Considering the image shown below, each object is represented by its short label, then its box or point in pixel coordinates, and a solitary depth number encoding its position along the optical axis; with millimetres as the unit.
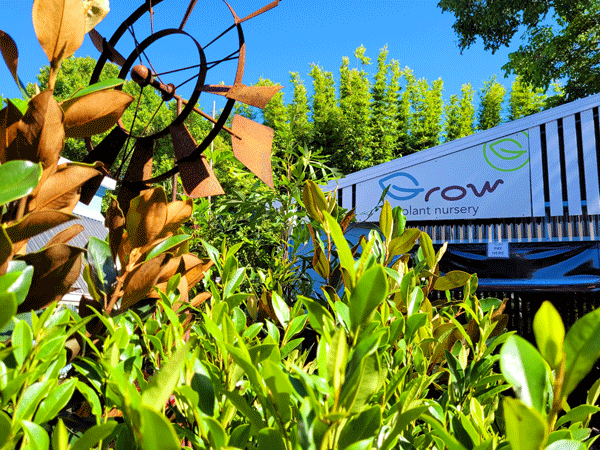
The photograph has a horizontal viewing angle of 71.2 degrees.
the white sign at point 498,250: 5566
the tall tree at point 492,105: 17828
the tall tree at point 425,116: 16922
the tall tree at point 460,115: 17484
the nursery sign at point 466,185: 5273
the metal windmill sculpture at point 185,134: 547
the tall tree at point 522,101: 16359
